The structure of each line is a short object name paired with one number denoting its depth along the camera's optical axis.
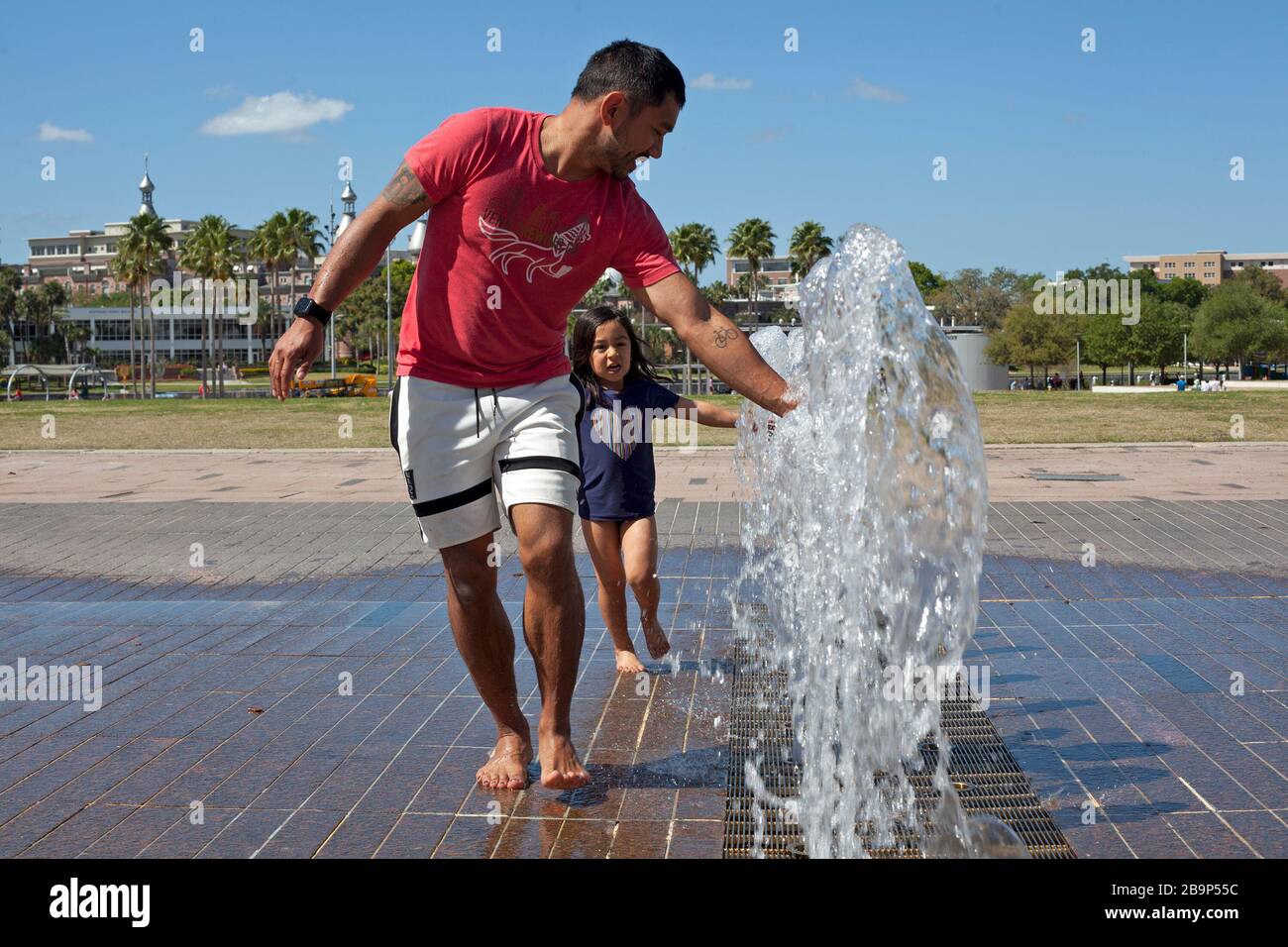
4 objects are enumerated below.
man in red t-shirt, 3.39
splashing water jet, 3.55
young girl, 5.05
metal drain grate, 3.17
